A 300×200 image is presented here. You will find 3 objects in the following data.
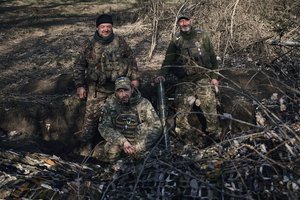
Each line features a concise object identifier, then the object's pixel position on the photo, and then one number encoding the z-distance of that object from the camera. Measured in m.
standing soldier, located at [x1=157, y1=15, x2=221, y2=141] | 6.23
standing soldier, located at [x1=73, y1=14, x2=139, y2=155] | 6.12
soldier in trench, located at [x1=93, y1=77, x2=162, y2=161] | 5.32
